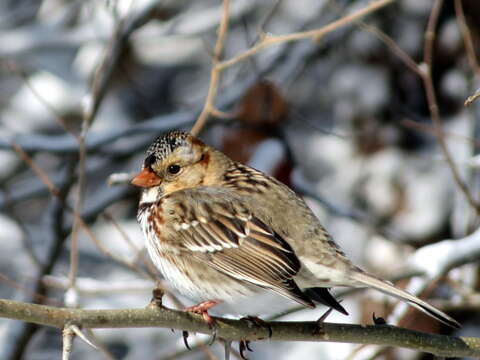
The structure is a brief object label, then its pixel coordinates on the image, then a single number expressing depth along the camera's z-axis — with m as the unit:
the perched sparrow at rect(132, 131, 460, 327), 6.37
